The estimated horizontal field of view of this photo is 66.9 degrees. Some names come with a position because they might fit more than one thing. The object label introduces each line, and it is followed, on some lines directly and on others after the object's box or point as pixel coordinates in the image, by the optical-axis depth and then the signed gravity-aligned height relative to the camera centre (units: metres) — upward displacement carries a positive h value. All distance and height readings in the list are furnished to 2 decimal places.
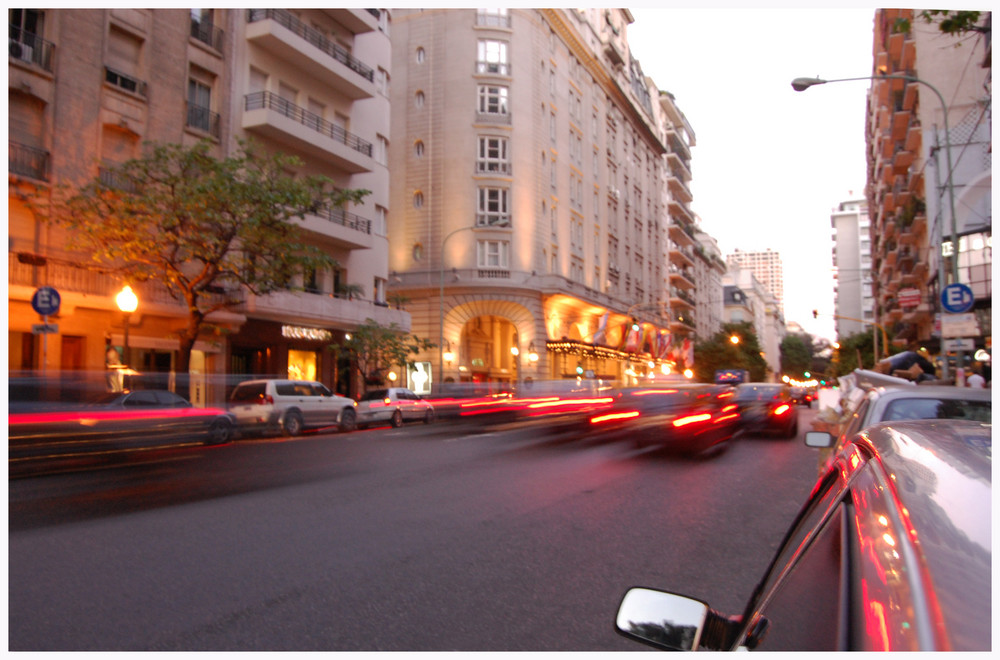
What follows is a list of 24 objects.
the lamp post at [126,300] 16.80 +1.28
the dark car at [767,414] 18.25 -1.47
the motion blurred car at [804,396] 49.09 -2.89
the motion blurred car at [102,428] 10.65 -1.15
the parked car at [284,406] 18.50 -1.29
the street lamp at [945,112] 18.00 +5.98
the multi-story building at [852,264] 124.00 +15.50
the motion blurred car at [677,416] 13.27 -1.14
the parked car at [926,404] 5.37 -0.38
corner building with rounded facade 41.75 +9.39
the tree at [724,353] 72.25 +0.08
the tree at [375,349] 28.30 +0.26
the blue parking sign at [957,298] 14.09 +1.02
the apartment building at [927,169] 28.69 +8.35
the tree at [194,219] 18.16 +3.40
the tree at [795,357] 122.44 -0.57
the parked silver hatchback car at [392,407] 23.61 -1.69
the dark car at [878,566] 0.98 -0.33
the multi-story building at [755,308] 113.38 +7.81
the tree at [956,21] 9.77 +4.39
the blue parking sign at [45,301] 14.16 +1.06
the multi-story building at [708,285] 88.31 +8.71
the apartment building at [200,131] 19.53 +7.17
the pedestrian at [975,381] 16.96 -0.64
